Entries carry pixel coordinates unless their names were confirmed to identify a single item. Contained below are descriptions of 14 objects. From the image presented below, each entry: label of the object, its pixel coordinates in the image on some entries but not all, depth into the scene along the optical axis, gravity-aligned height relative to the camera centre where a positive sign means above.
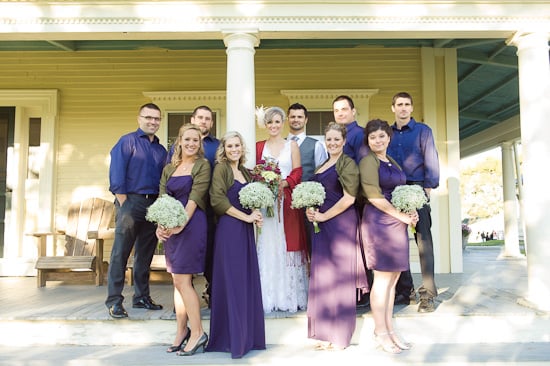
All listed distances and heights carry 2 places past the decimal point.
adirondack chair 6.18 -0.51
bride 4.39 -0.35
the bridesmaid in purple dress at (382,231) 3.82 -0.18
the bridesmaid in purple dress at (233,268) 3.88 -0.48
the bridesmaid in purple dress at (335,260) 3.94 -0.43
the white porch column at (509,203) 11.02 +0.12
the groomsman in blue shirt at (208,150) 4.26 +0.55
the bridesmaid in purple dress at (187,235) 3.79 -0.21
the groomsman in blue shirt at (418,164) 4.58 +0.43
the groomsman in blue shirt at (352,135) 4.41 +0.69
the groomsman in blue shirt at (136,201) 4.42 +0.08
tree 37.53 +1.49
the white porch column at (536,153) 4.79 +0.56
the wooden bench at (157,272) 6.45 -0.85
